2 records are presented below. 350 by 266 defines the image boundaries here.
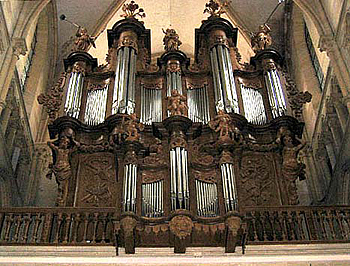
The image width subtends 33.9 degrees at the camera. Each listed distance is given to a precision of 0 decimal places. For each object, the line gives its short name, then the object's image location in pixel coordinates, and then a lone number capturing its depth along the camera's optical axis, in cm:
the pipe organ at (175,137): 991
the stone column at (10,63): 1303
